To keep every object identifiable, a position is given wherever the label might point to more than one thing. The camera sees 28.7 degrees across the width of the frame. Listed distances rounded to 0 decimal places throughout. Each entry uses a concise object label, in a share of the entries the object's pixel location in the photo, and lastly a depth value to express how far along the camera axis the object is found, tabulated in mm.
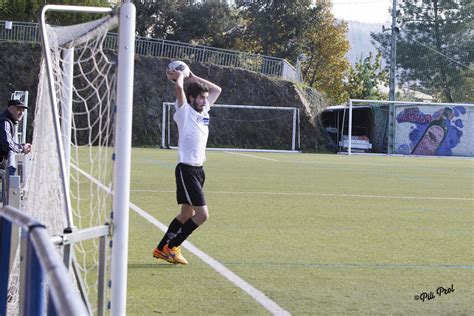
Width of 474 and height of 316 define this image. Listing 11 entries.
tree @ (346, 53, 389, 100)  68688
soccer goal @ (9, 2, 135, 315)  4883
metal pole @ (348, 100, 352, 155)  41725
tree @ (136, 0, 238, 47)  61812
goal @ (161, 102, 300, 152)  50375
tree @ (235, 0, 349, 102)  63719
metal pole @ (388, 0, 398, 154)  47781
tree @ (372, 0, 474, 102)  76688
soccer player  8109
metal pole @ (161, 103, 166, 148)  44156
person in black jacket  13227
